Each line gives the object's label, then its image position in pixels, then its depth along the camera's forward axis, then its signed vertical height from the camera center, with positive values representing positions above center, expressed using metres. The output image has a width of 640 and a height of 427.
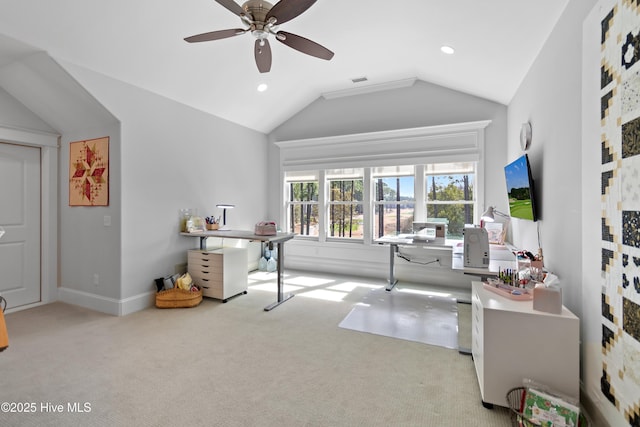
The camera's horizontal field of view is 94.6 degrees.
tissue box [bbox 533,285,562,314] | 1.71 -0.51
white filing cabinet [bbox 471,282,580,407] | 1.66 -0.79
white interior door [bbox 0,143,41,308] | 3.42 -0.13
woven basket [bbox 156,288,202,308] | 3.56 -1.04
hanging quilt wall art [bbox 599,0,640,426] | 1.30 +0.04
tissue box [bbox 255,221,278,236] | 3.74 -0.21
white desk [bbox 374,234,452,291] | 3.70 -0.40
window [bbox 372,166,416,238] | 4.88 +0.23
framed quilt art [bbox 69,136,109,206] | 3.43 +0.49
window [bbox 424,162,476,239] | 4.51 +0.29
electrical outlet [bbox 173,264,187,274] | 3.98 -0.76
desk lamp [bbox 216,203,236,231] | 4.64 -0.18
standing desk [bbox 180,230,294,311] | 3.55 -0.31
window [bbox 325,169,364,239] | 5.30 +0.17
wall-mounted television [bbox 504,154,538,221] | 2.59 +0.22
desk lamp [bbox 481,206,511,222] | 3.10 -0.03
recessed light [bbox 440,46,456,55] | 3.26 +1.83
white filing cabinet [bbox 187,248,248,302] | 3.76 -0.77
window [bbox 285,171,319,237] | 5.67 +0.19
